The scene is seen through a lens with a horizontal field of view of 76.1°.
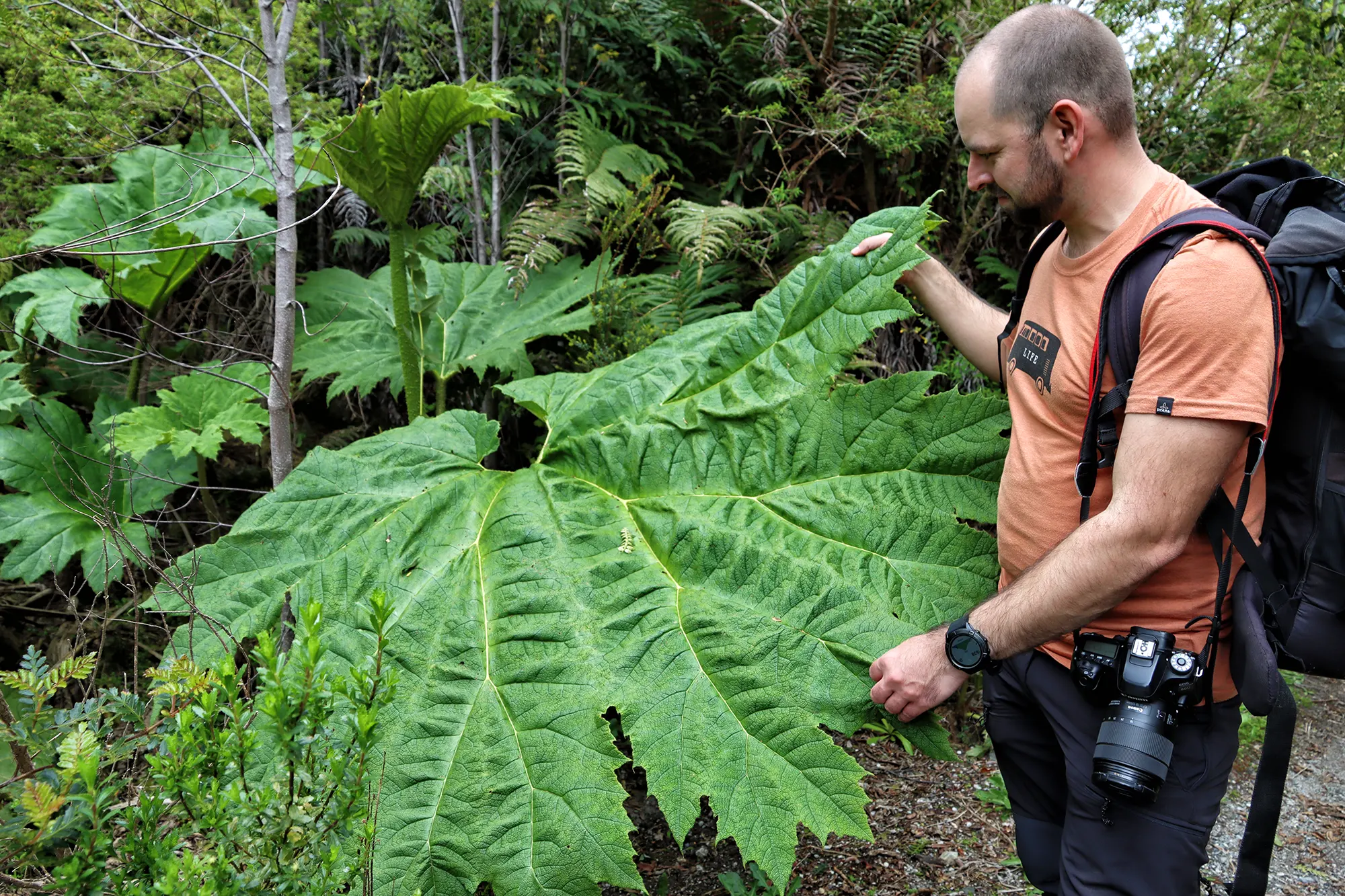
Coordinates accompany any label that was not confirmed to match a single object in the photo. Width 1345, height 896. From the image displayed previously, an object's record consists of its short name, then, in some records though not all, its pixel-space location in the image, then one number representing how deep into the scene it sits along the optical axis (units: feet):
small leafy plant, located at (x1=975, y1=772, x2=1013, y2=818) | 9.62
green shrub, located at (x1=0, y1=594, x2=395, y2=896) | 3.89
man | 4.69
